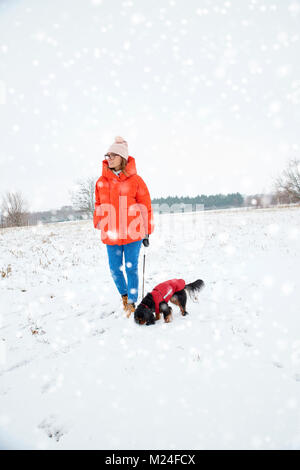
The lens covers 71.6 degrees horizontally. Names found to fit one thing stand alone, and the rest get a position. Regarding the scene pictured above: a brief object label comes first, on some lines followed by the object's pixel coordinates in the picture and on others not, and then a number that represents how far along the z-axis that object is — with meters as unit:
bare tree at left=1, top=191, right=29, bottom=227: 43.19
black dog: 3.22
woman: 3.29
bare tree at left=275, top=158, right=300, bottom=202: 36.53
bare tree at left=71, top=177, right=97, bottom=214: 48.94
